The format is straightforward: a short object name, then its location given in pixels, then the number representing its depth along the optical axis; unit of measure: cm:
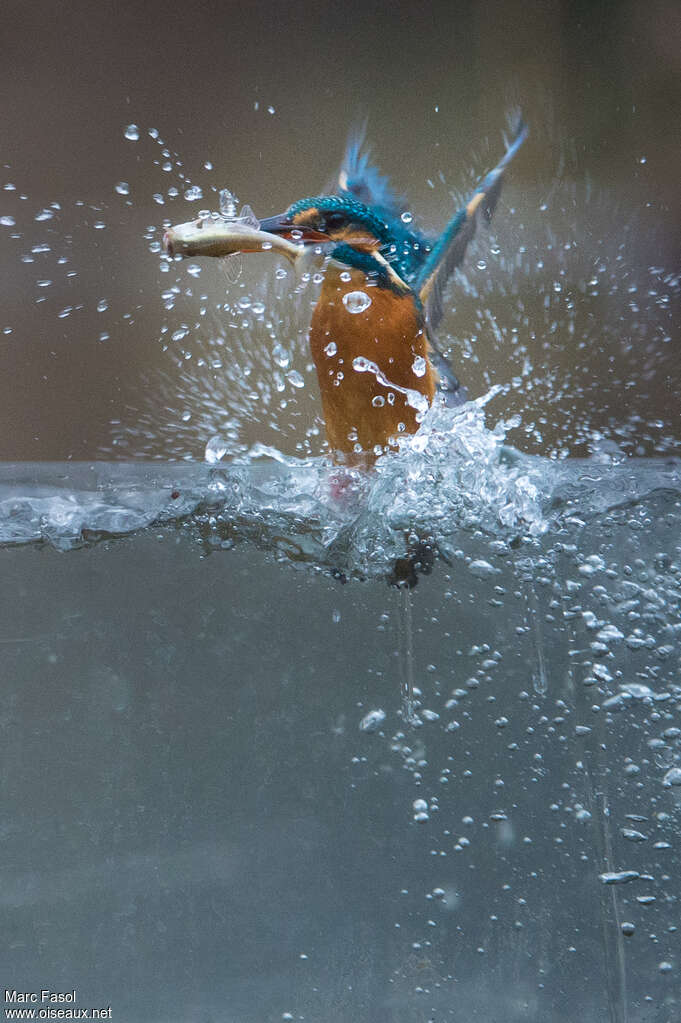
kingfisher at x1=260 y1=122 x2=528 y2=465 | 554
